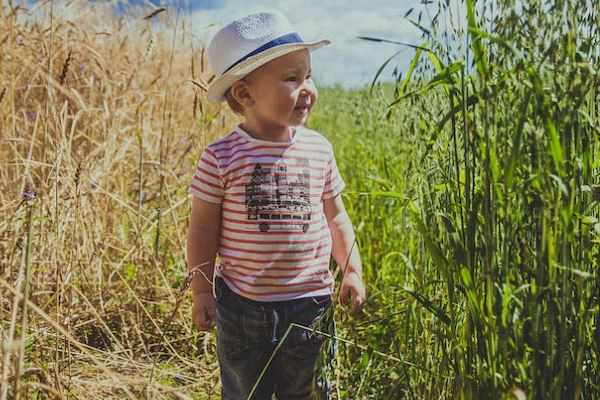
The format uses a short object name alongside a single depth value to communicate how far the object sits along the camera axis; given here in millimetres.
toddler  1743
